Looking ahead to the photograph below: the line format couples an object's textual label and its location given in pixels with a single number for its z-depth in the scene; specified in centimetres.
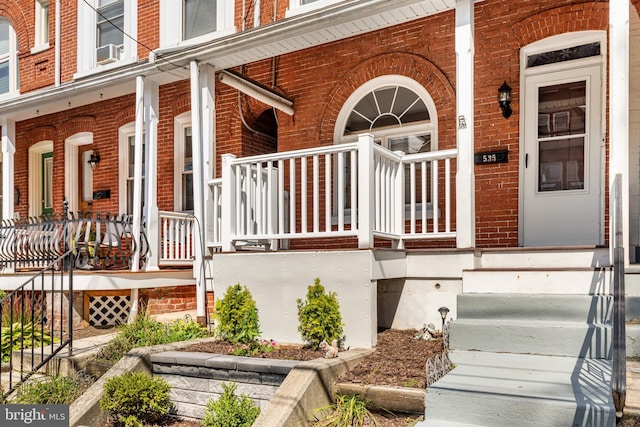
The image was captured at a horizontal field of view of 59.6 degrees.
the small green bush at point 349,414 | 368
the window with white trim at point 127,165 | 1001
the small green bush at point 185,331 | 584
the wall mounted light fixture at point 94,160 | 1035
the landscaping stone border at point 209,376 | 423
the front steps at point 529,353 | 317
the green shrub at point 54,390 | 488
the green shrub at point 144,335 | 563
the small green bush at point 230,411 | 406
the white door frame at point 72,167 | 1074
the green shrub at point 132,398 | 426
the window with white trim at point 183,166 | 942
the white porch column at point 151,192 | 777
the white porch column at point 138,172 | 772
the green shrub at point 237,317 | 507
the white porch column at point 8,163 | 1012
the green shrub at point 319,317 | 469
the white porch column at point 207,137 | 672
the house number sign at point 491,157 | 673
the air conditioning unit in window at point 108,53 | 980
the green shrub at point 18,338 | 627
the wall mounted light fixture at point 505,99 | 667
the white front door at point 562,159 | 633
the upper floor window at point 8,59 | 1187
